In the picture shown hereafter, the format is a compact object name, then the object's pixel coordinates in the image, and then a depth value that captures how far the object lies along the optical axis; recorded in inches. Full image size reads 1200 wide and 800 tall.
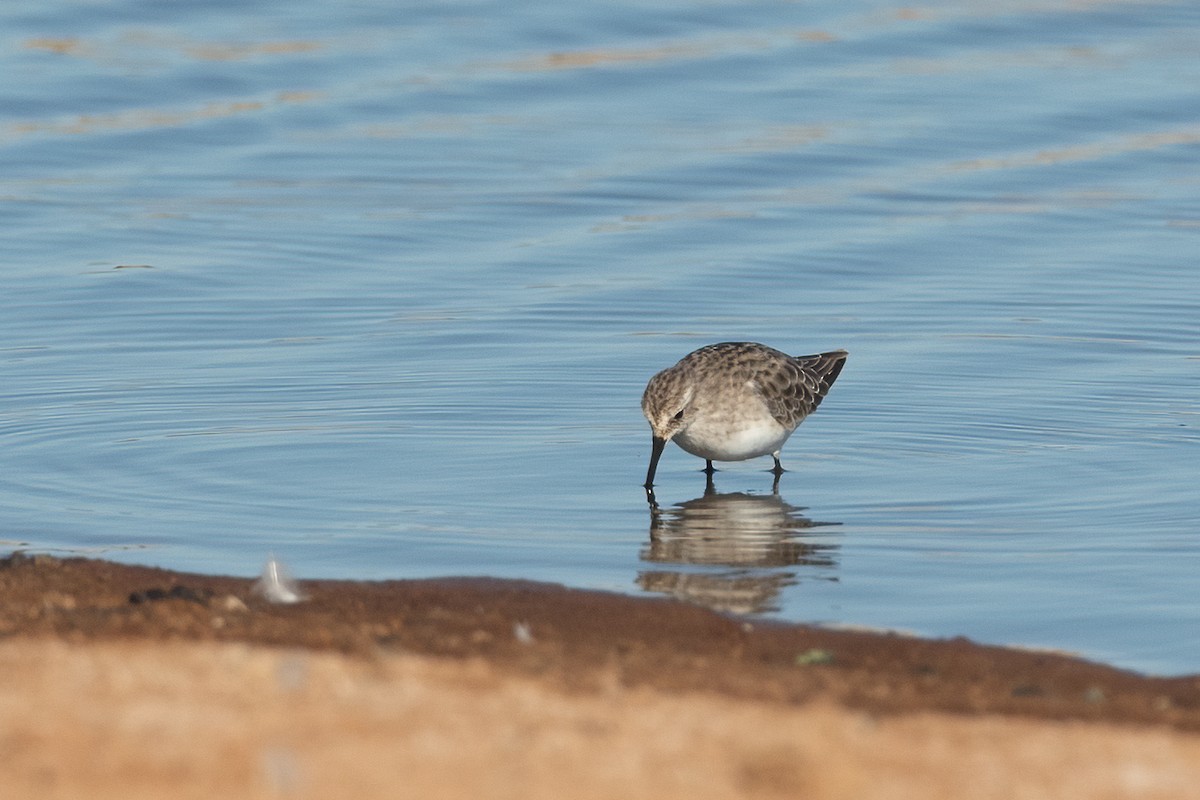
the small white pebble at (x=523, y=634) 563.8
